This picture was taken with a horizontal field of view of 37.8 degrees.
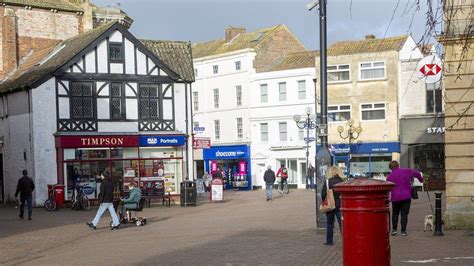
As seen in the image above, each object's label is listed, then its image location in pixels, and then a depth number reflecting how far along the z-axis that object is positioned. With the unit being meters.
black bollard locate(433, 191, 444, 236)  14.95
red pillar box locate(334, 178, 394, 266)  7.22
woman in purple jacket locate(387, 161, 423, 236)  15.44
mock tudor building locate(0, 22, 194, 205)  32.16
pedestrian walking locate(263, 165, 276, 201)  35.31
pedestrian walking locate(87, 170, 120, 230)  20.33
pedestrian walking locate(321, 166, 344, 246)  14.09
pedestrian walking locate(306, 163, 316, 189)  47.66
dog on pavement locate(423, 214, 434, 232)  15.58
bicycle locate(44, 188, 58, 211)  30.16
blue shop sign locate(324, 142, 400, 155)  48.25
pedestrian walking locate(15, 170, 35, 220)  25.62
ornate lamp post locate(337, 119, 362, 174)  47.48
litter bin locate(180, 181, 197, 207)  31.16
